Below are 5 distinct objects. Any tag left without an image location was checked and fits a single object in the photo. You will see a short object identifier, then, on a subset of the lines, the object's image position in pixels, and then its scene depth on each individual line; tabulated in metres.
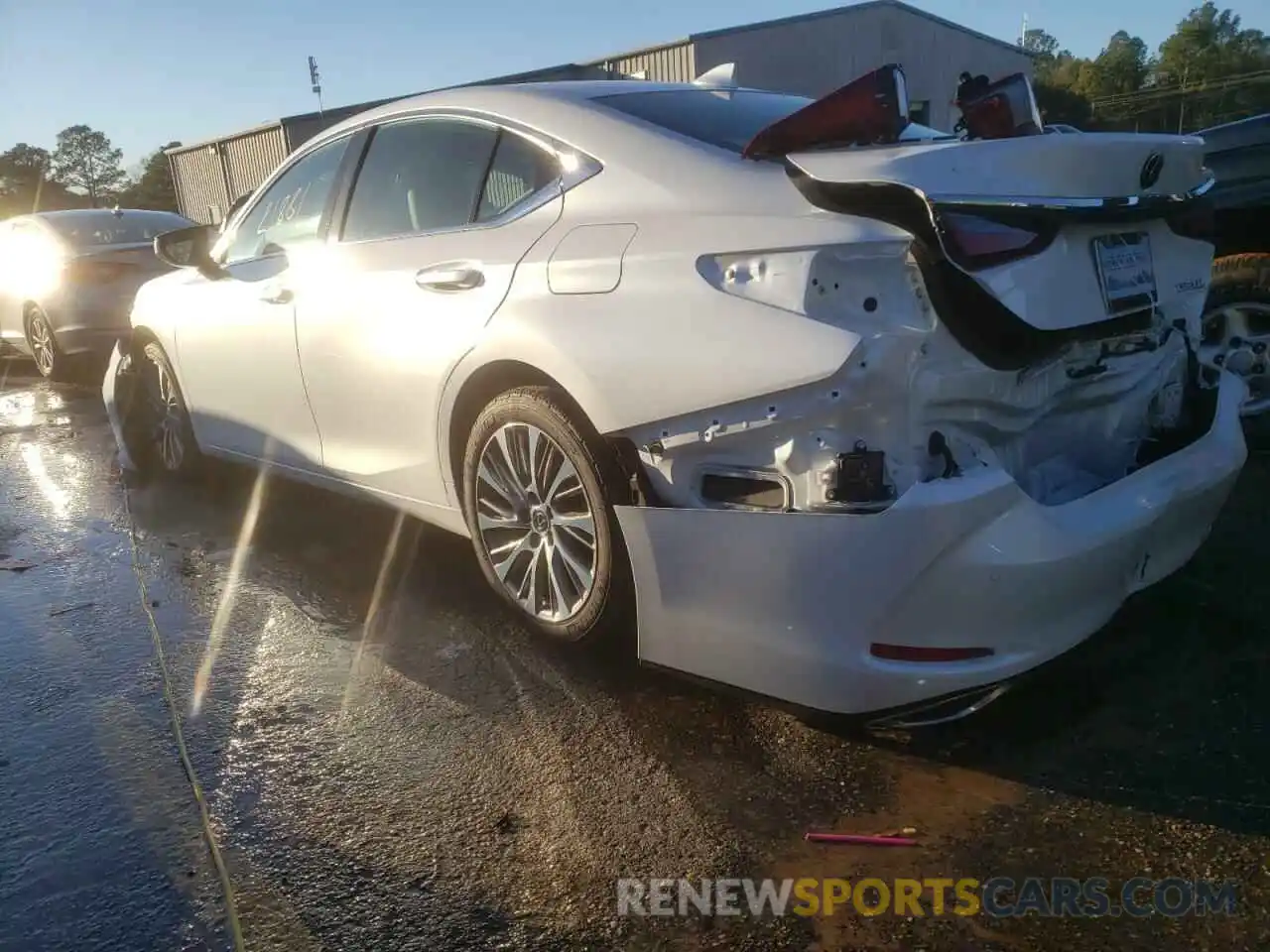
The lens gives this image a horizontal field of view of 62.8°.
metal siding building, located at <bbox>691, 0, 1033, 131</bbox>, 23.97
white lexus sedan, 2.18
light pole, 33.28
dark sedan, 8.86
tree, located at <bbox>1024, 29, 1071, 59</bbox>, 102.06
